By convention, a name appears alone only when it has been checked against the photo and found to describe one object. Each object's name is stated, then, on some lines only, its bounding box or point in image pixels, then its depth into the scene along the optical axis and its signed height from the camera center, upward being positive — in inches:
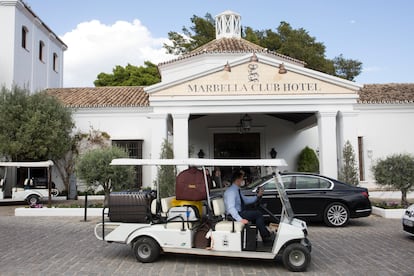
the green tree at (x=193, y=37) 1466.5 +497.6
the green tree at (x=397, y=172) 483.8 -9.0
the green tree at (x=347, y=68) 1452.0 +365.2
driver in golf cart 265.3 -29.6
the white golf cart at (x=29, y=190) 603.4 -34.0
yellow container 279.1 -25.7
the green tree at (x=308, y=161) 744.3 +9.4
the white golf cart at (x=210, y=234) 252.5 -45.2
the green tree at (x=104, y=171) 499.8 -3.5
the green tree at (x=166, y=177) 515.0 -12.8
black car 408.5 -38.0
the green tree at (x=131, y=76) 1354.6 +328.2
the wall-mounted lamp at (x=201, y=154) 774.5 +26.2
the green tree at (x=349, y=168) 538.0 -3.6
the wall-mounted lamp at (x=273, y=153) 778.2 +26.4
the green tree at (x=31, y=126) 634.2 +72.0
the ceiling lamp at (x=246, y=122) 663.5 +77.2
